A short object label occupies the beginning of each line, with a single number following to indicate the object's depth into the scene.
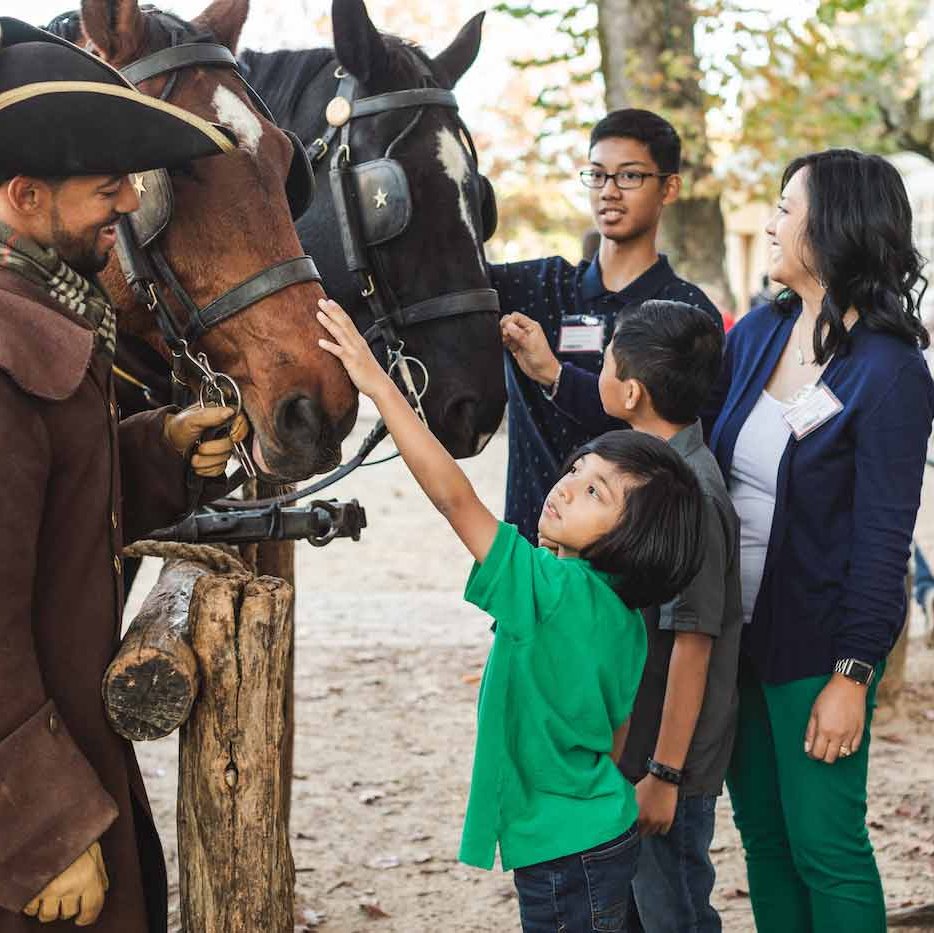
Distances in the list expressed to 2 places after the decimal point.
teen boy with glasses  3.20
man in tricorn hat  1.62
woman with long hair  2.40
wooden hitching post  1.97
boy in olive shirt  2.42
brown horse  2.22
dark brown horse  3.25
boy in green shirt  1.98
